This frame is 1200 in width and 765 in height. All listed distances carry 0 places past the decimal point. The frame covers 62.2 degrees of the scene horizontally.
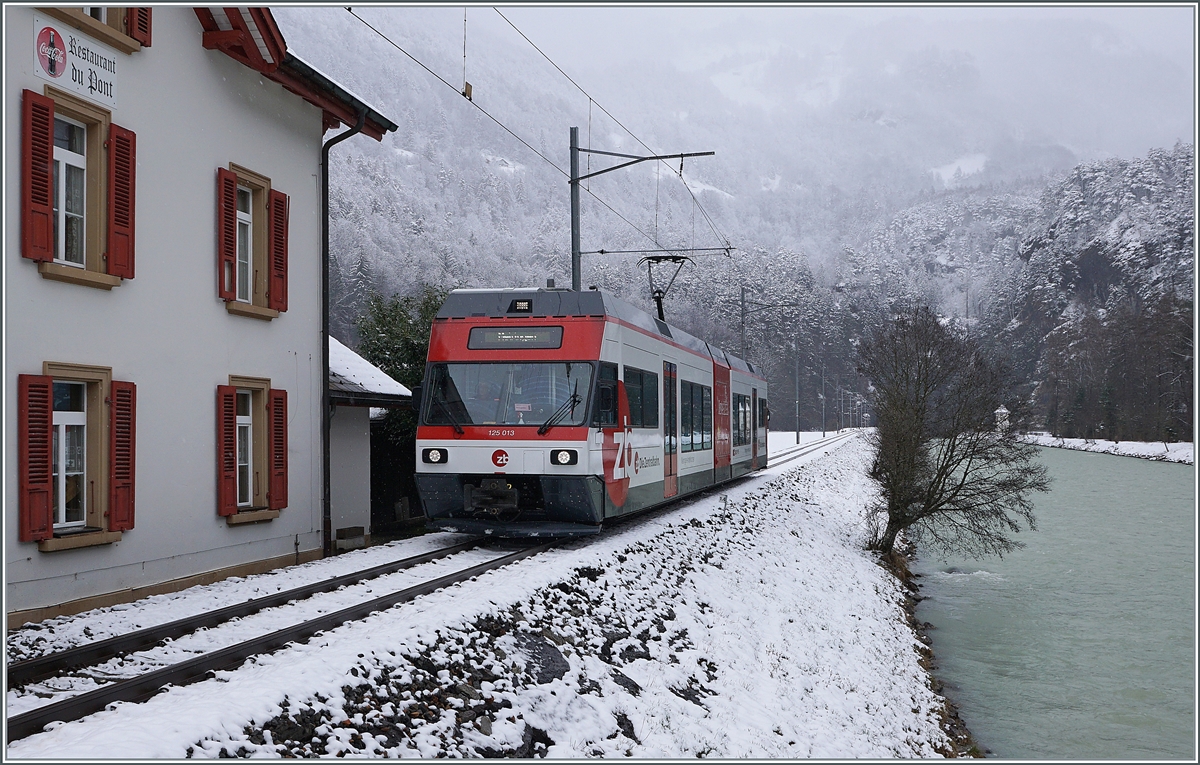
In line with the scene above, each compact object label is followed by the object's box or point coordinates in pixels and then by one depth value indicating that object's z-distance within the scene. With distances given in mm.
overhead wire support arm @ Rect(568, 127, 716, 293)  18922
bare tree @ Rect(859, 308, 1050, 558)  23281
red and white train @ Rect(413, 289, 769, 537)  13406
